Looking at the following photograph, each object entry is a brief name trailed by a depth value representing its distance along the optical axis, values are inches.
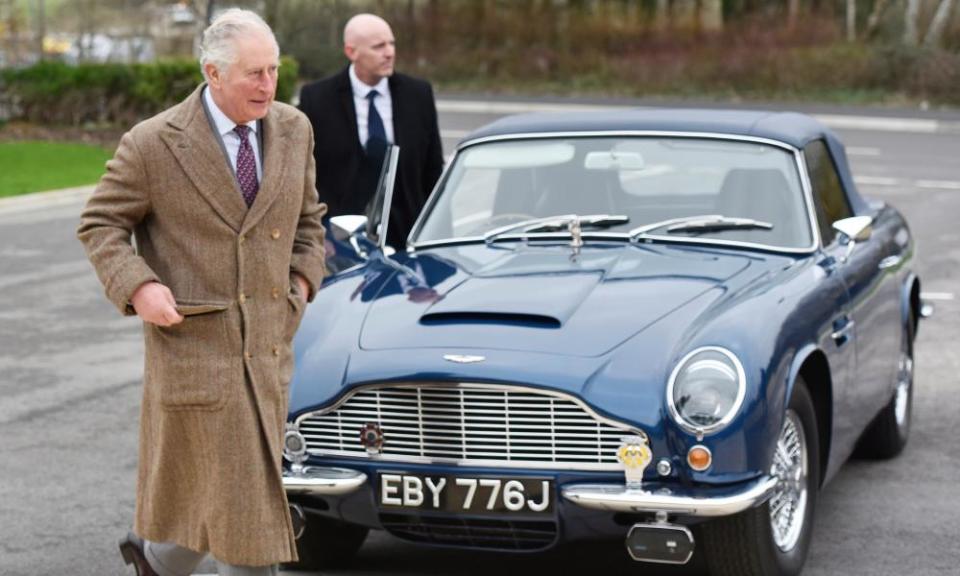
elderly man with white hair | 352.8
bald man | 675.4
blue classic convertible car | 421.7
